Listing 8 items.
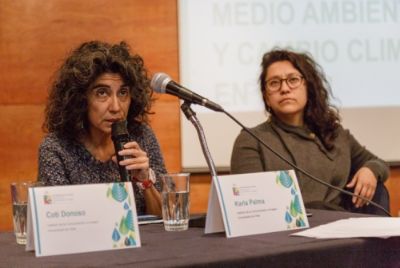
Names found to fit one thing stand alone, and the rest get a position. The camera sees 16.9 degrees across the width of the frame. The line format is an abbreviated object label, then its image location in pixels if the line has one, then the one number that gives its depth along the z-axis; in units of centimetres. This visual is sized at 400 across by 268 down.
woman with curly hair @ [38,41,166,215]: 366
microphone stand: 316
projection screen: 513
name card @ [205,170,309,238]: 304
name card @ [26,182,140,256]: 283
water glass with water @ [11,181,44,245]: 301
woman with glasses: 428
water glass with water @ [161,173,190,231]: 313
